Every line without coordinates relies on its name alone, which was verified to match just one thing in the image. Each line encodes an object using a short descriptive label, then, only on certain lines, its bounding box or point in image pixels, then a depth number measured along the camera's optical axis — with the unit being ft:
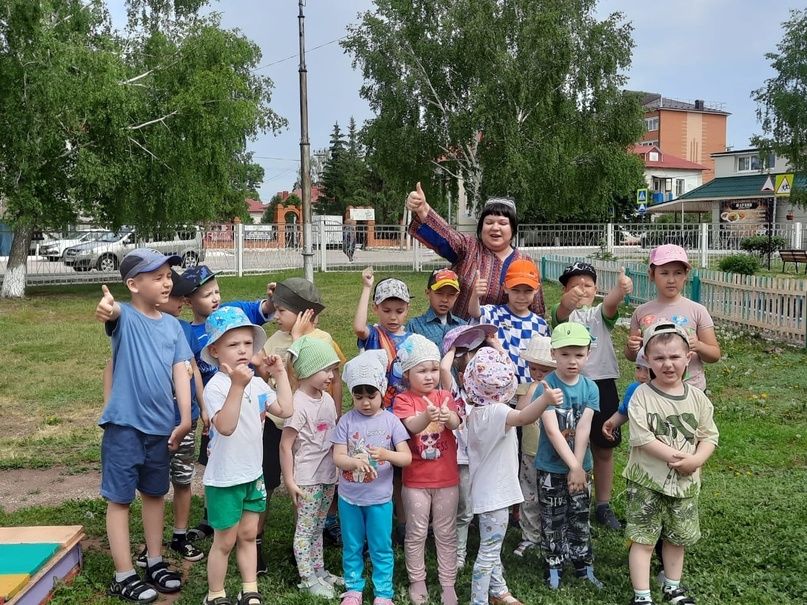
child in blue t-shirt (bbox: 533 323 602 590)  11.73
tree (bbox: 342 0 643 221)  78.69
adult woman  13.78
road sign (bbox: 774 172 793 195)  60.80
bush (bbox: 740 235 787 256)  81.66
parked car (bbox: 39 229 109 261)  76.55
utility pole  47.29
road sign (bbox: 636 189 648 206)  78.28
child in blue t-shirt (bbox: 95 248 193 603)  11.55
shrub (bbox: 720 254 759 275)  50.52
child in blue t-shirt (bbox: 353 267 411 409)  12.95
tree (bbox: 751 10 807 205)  93.20
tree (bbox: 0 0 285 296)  49.75
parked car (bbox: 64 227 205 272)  76.43
